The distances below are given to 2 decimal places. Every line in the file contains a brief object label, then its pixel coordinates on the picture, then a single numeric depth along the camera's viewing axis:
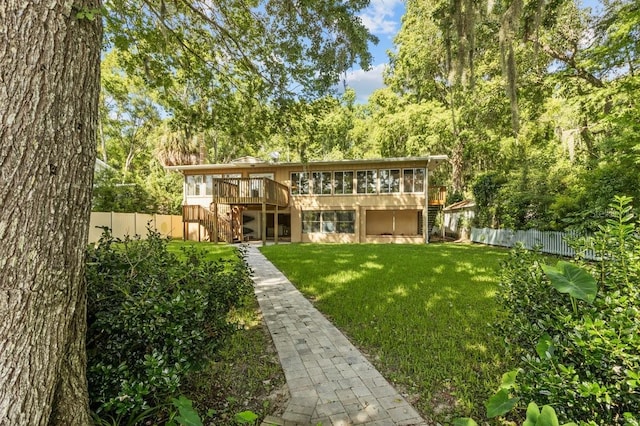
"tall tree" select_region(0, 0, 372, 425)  1.30
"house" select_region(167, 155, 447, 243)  15.44
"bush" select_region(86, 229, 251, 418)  1.75
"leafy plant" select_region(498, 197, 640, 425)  1.32
